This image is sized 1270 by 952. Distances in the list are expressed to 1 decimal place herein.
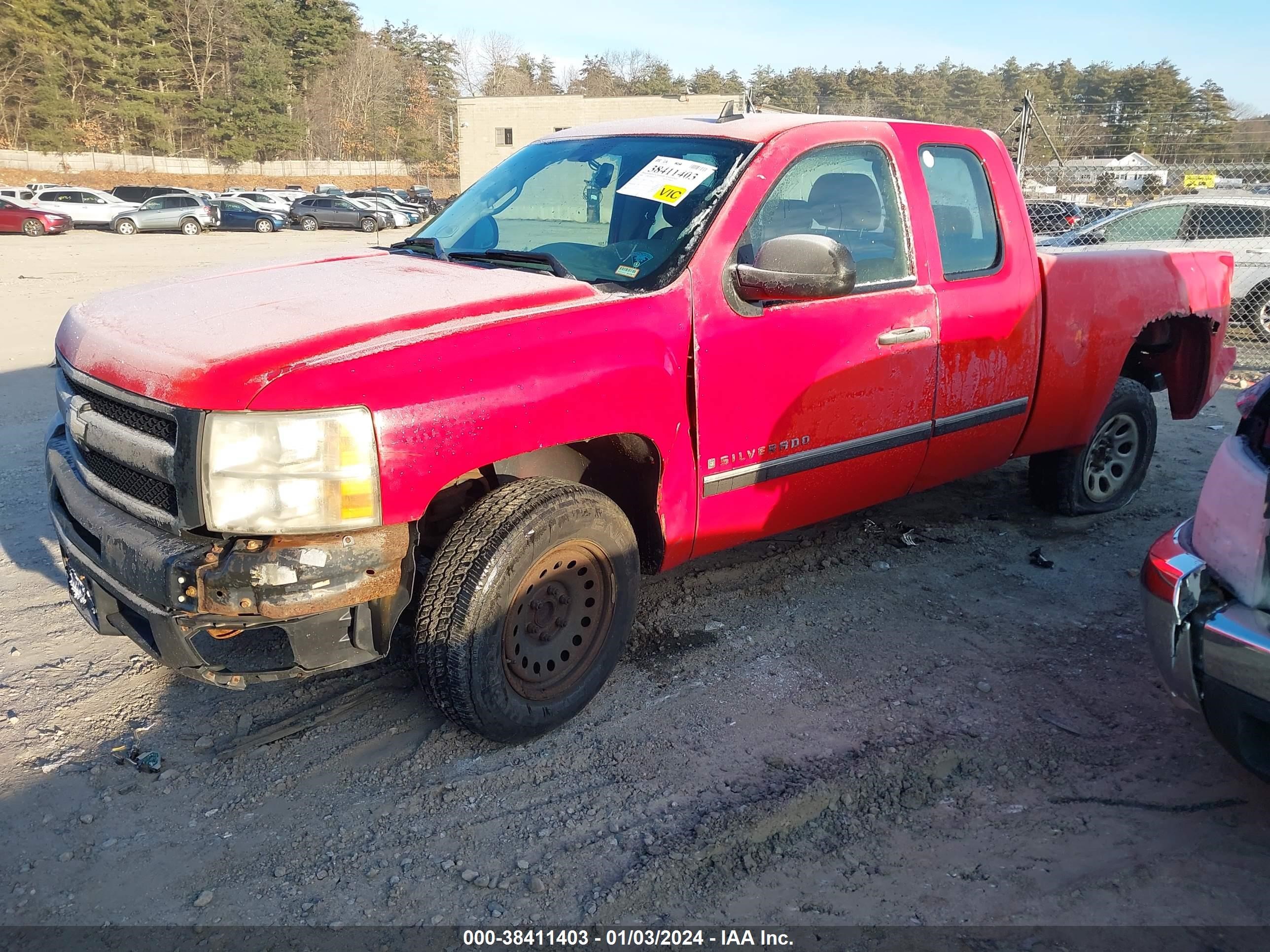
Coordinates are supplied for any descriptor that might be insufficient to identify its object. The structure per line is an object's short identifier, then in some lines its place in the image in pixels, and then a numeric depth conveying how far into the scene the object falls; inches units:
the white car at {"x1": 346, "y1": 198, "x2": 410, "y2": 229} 1353.3
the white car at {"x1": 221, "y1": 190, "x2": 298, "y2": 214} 1385.3
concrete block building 2034.9
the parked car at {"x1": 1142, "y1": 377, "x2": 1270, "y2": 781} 93.3
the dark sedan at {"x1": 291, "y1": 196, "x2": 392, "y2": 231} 1327.5
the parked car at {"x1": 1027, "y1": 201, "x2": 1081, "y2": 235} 560.1
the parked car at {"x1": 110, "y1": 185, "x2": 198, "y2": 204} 1274.6
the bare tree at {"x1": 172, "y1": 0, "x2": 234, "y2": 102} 2479.1
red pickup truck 95.8
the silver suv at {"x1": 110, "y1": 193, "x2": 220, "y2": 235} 1184.2
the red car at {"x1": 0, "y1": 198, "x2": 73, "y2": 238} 1072.8
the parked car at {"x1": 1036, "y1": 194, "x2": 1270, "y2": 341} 426.9
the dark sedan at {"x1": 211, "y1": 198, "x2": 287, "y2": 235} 1269.7
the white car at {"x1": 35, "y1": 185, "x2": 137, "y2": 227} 1149.1
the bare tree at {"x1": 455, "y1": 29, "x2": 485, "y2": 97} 3378.4
